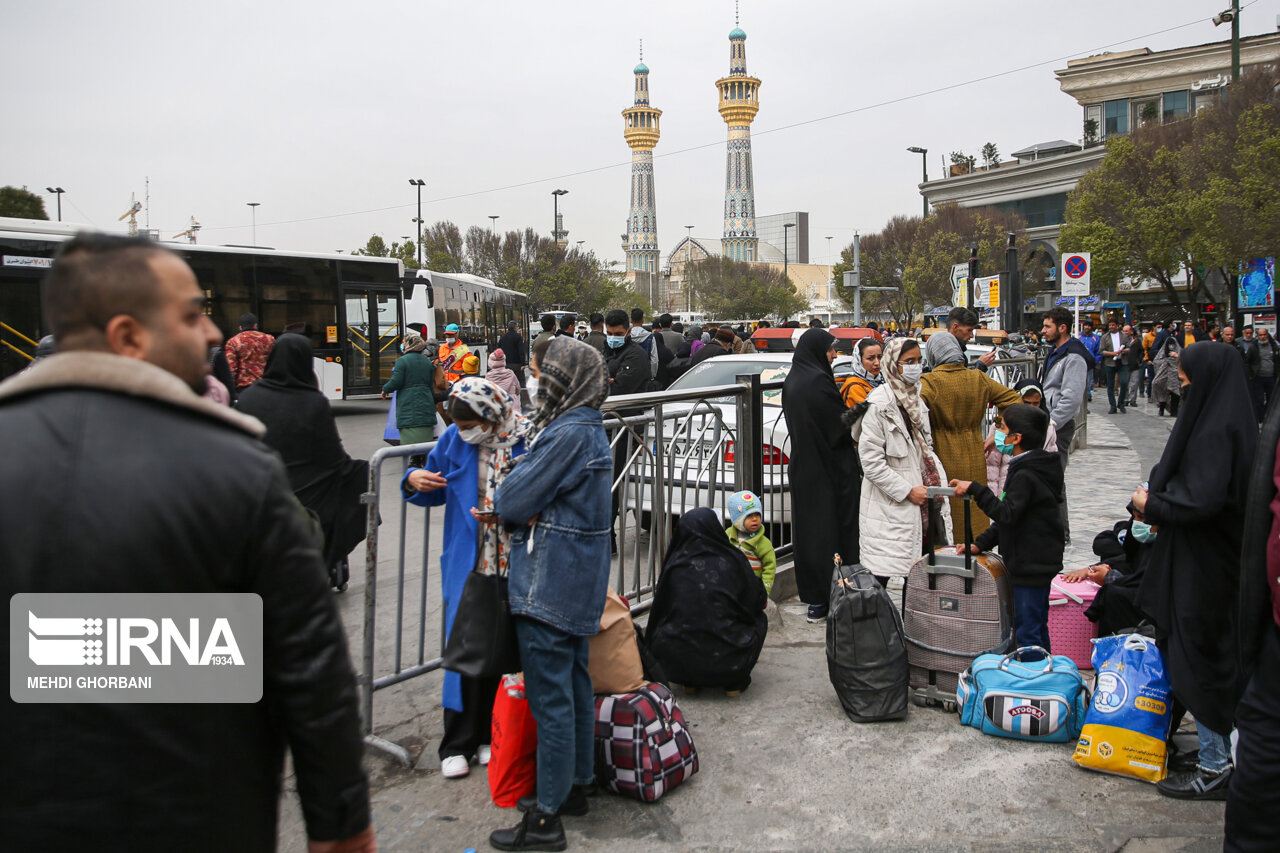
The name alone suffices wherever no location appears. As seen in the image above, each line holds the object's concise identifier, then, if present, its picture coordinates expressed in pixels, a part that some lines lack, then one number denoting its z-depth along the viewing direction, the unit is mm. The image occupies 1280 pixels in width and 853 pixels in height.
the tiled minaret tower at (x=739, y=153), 151875
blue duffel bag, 4230
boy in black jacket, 4793
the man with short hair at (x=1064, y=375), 8305
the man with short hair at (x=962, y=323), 7750
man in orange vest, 11986
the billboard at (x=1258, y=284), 23961
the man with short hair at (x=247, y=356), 7961
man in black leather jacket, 1485
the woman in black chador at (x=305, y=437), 5188
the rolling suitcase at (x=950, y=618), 4648
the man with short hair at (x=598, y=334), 10606
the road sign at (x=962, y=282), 21997
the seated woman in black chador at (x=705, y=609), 4621
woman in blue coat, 3623
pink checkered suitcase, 4855
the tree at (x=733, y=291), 97812
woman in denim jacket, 3248
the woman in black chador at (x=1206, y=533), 3482
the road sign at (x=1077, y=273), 15672
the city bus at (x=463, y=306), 24125
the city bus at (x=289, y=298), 14789
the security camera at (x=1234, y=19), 21516
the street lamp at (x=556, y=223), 67888
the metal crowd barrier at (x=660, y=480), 5180
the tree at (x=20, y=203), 36219
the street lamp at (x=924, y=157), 51647
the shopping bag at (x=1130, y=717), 3859
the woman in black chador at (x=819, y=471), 5816
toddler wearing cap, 5430
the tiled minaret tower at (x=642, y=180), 159500
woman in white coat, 5531
